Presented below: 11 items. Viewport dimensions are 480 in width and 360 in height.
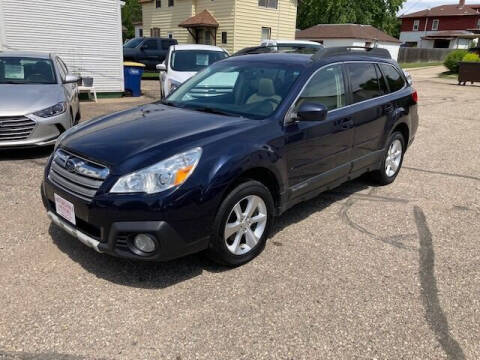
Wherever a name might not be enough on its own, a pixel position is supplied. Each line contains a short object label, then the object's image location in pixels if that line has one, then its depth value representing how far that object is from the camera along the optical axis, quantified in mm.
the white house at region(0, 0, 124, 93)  11008
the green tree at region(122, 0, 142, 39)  53947
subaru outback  2906
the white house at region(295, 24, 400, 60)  37906
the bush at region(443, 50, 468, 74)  27108
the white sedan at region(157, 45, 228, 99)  9578
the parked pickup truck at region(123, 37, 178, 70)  20312
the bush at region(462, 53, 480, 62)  23800
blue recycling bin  13055
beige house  24578
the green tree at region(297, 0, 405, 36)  45844
